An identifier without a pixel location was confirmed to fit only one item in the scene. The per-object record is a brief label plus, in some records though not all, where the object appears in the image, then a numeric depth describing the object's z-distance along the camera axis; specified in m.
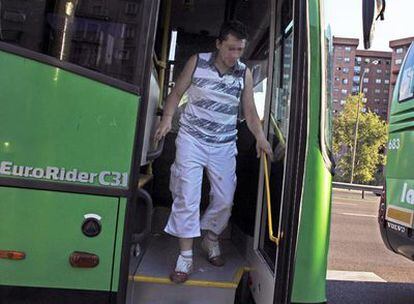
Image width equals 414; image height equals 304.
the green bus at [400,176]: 4.94
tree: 46.91
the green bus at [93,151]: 2.45
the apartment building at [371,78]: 104.50
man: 3.26
